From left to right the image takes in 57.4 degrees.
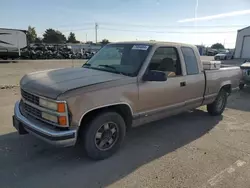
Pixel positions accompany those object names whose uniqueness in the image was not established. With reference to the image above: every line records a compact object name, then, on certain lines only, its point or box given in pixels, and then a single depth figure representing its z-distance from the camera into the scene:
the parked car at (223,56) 35.97
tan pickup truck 3.11
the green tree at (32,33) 69.33
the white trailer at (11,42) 23.41
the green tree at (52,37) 78.94
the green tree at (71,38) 88.38
